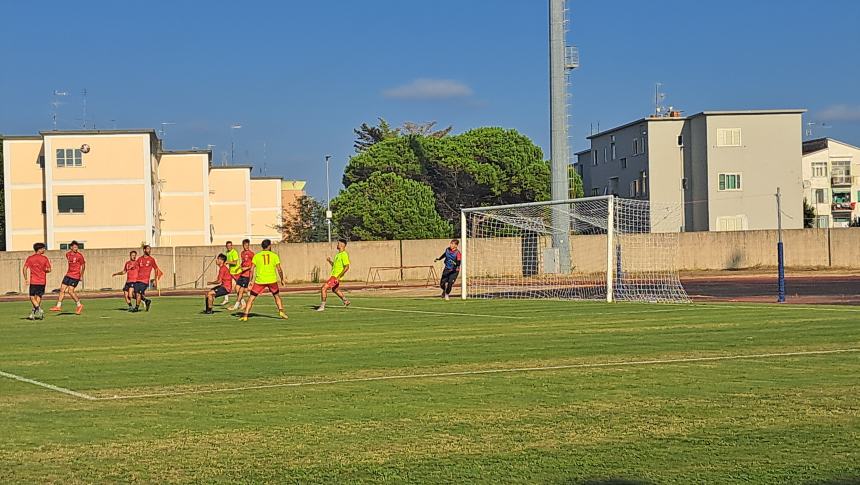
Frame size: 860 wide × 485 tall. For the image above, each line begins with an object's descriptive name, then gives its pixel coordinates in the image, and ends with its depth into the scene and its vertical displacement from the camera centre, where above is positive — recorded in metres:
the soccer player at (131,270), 30.56 -0.17
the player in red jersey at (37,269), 27.64 -0.09
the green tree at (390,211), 66.56 +3.05
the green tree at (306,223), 90.12 +3.23
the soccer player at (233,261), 30.22 +0.04
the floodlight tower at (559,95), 50.28 +7.77
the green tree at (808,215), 91.12 +3.18
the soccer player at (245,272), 29.73 -0.27
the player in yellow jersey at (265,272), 24.95 -0.23
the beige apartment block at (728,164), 76.19 +6.44
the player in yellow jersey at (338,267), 27.94 -0.17
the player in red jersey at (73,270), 29.41 -0.13
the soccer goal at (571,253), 35.31 +0.15
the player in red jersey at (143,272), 30.55 -0.23
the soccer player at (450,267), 34.00 -0.26
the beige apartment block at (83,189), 72.81 +5.27
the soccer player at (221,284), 29.16 -0.59
